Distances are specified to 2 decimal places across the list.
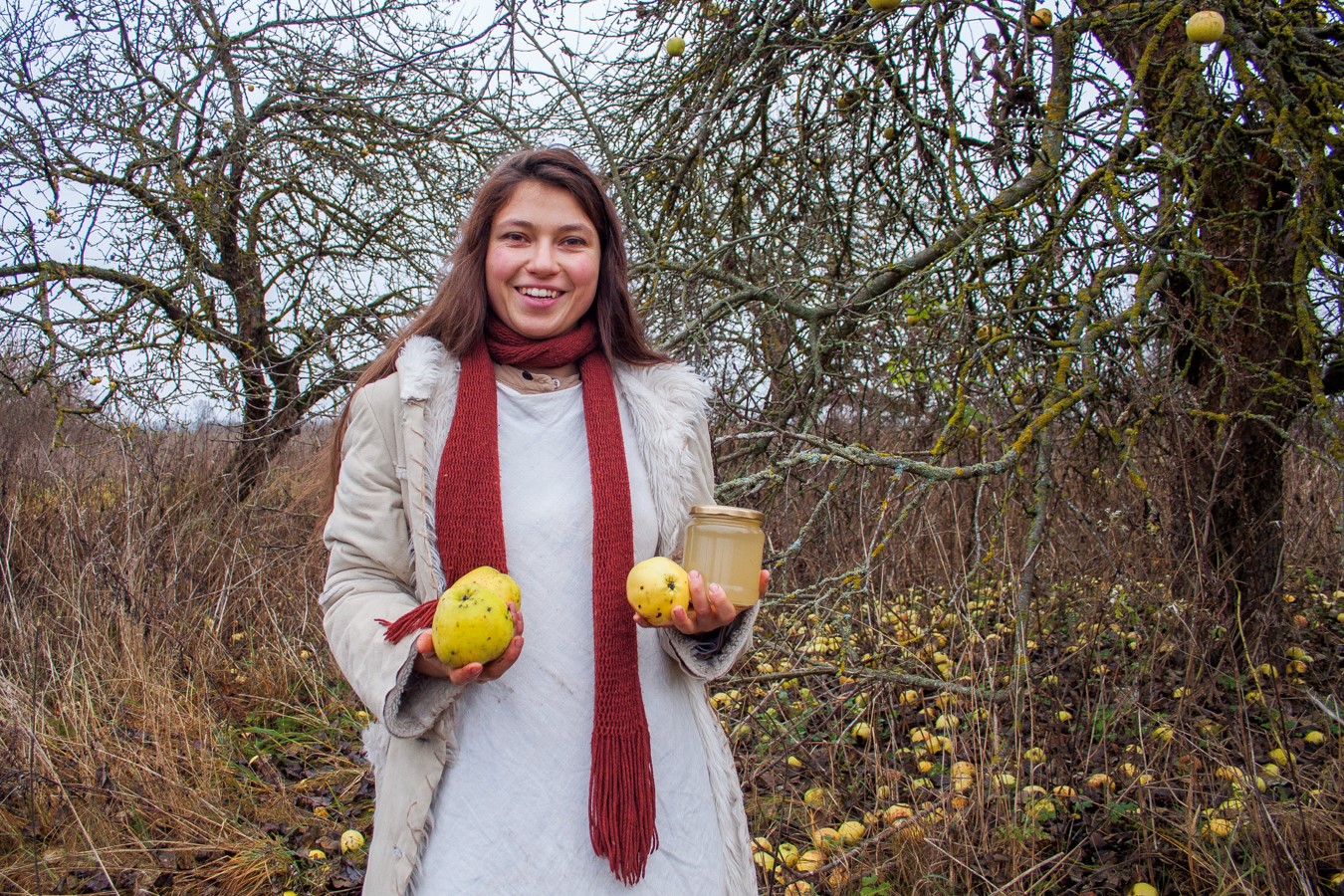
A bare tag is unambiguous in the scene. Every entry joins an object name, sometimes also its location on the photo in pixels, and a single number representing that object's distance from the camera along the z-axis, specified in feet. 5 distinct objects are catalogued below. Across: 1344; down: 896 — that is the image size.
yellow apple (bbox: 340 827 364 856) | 9.04
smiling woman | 4.45
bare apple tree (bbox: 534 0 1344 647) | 8.18
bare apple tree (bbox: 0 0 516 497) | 15.58
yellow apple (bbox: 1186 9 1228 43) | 8.12
